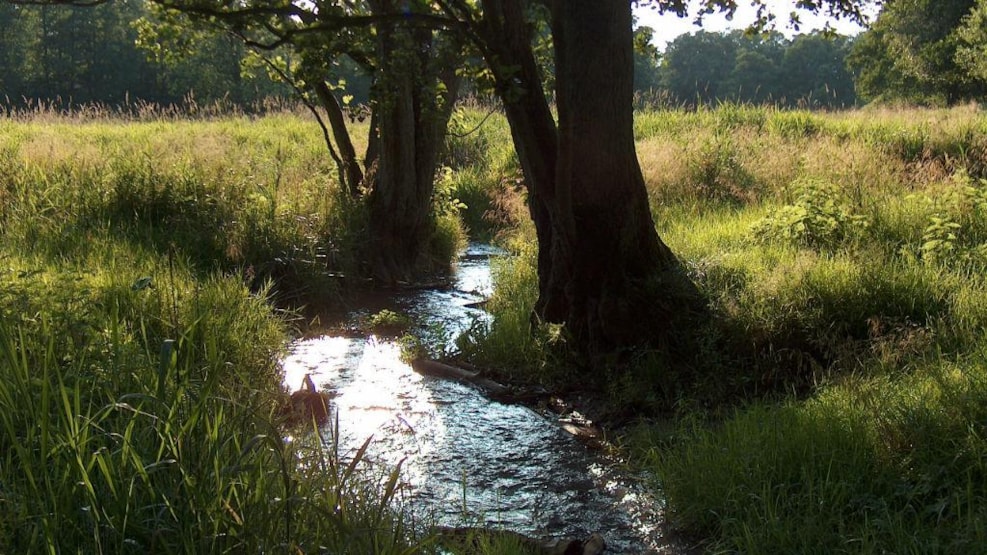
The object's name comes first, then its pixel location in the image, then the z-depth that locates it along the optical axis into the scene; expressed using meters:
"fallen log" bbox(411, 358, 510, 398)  6.28
